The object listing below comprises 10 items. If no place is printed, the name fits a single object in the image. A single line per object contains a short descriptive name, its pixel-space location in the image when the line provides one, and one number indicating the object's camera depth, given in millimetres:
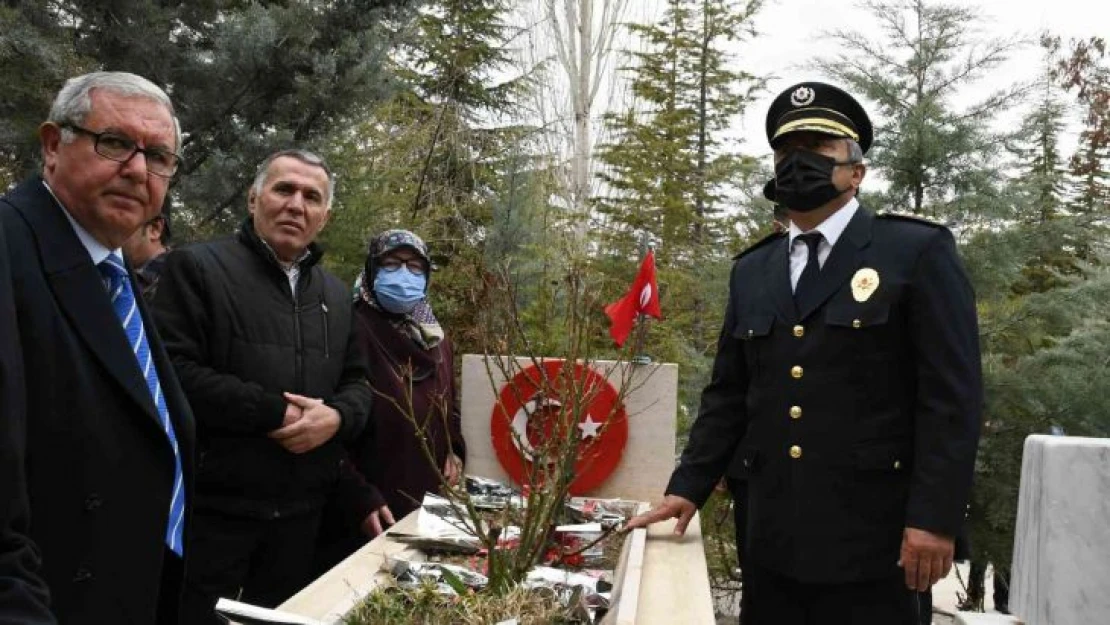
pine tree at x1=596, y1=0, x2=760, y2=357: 12914
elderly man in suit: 1565
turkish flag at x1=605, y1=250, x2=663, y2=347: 3547
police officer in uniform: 2252
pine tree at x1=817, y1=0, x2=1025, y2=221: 5219
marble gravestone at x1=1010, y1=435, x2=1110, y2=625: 2072
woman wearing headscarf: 3568
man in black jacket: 2760
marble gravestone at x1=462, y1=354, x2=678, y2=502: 3930
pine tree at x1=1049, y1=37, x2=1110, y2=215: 14617
